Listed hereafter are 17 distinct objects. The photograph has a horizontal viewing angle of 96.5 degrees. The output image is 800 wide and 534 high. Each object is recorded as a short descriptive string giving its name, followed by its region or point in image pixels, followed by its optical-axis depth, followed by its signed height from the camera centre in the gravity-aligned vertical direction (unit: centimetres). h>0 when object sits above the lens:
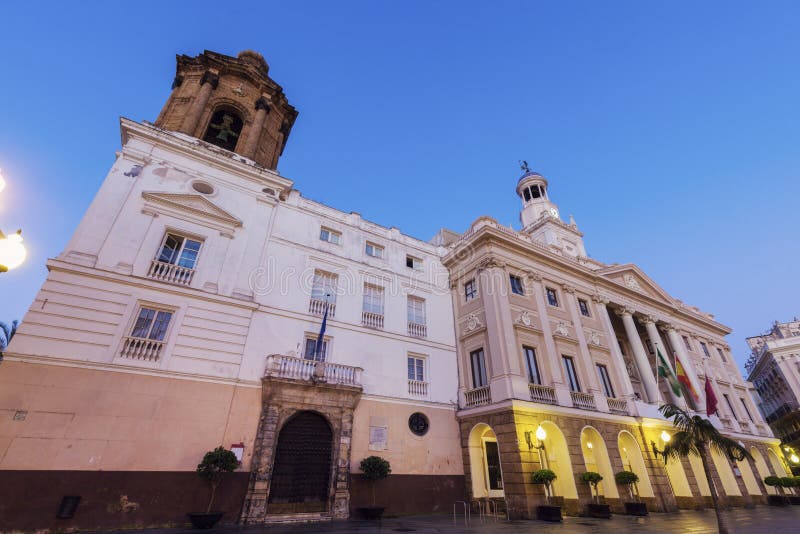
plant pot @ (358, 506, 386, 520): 1274 -104
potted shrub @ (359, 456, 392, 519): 1348 +34
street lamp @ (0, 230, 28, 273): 332 +181
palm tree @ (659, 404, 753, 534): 1102 +109
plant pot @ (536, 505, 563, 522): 1288 -105
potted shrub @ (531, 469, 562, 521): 1290 -55
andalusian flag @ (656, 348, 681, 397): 1923 +495
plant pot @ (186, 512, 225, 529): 1011 -103
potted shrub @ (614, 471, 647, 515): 1559 -43
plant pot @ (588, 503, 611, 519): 1419 -106
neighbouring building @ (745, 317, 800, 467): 4100 +1097
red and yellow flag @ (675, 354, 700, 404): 2078 +517
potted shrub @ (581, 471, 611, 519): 1422 -67
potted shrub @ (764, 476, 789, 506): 2250 -89
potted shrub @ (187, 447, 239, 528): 1098 +33
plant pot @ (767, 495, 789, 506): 2245 -106
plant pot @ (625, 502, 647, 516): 1556 -106
